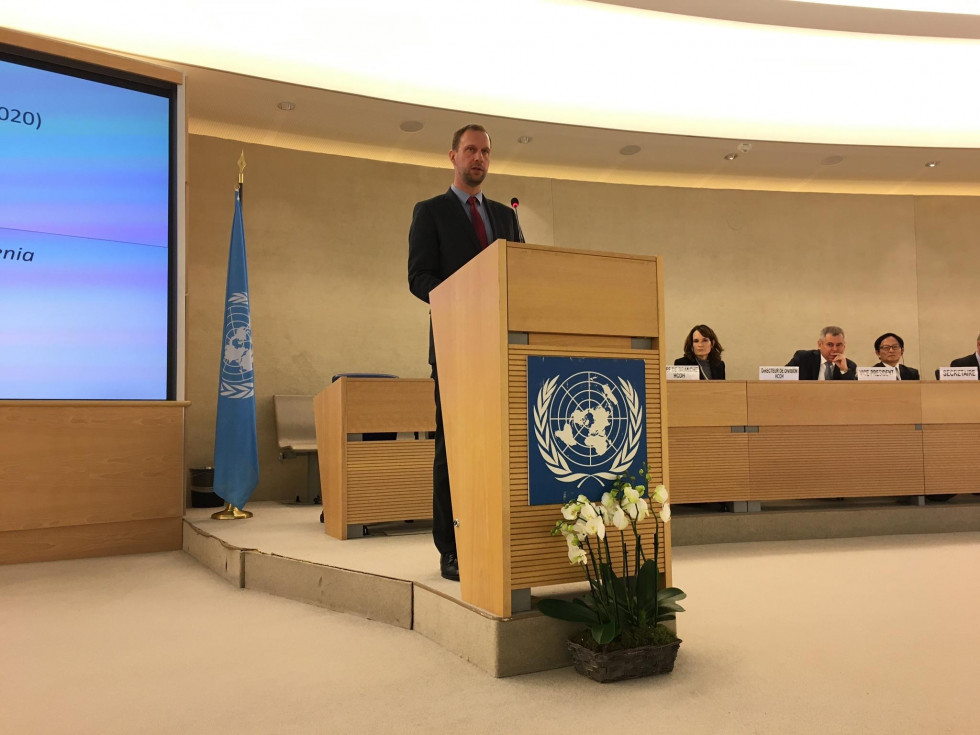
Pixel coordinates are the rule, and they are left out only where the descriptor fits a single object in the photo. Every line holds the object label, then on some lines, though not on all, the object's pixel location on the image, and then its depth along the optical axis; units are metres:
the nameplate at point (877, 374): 4.70
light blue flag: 4.99
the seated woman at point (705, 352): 5.41
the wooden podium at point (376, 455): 3.80
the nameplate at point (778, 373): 4.59
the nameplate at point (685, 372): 4.49
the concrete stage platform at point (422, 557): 2.09
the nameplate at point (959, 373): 4.79
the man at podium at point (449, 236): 2.60
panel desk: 4.37
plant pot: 1.96
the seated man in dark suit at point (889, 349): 6.08
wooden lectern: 2.02
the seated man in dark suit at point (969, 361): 6.06
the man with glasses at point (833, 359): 5.64
